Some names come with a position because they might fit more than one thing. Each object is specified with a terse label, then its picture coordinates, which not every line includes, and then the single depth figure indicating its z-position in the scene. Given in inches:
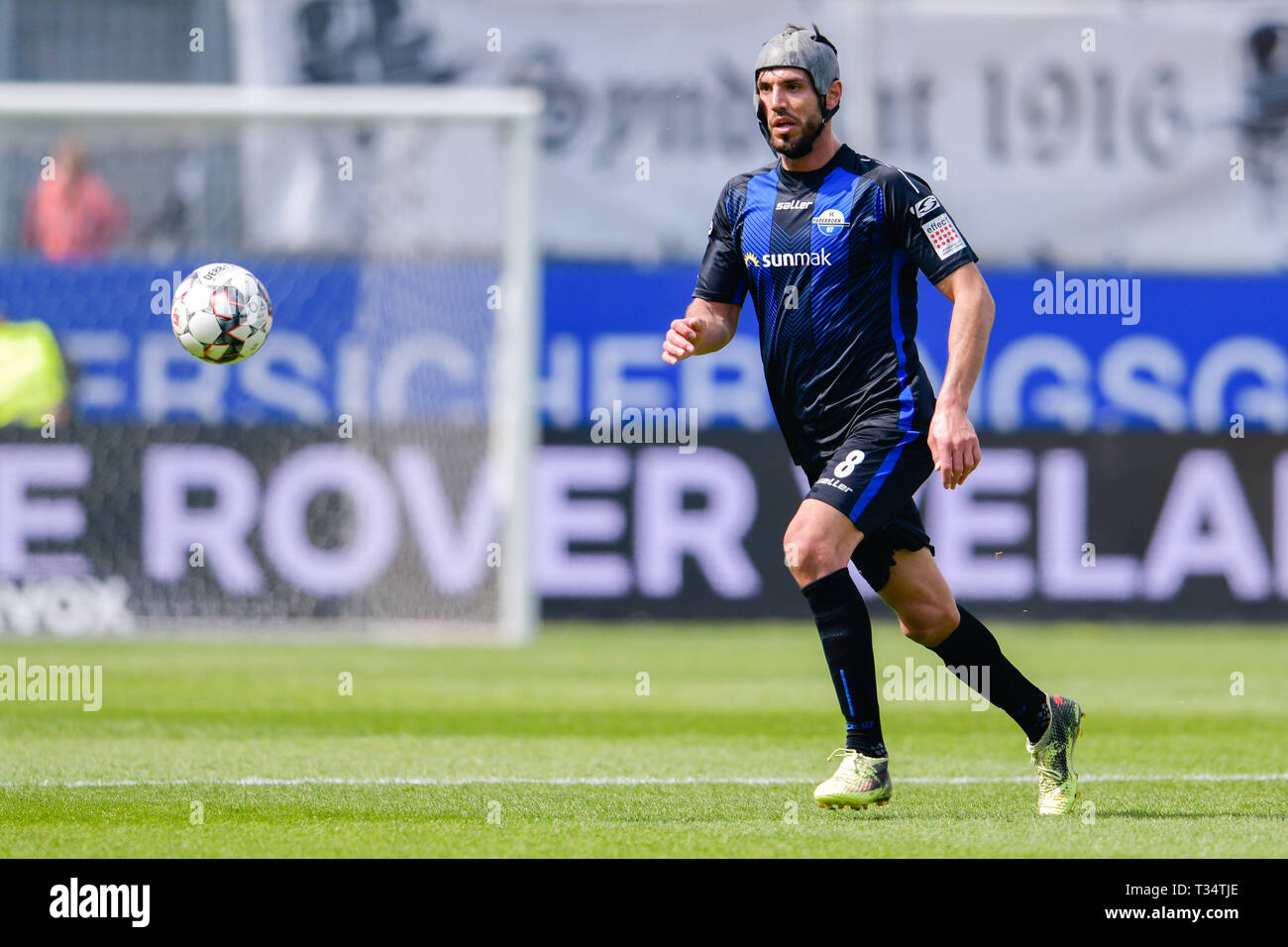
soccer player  248.4
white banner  689.0
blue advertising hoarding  569.0
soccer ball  295.1
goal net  541.6
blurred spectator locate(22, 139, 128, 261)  586.6
